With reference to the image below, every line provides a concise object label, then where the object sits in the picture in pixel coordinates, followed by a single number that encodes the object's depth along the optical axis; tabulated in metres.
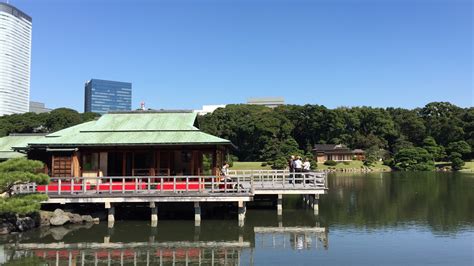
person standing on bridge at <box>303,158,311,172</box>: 26.62
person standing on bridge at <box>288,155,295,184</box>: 26.30
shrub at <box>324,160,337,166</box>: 77.31
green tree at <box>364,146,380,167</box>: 77.06
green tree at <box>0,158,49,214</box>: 18.03
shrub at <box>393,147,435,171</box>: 72.41
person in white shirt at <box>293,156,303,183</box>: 25.92
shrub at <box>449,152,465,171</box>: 71.75
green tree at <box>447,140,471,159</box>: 74.62
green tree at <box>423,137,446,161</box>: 77.41
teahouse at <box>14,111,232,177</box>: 22.65
